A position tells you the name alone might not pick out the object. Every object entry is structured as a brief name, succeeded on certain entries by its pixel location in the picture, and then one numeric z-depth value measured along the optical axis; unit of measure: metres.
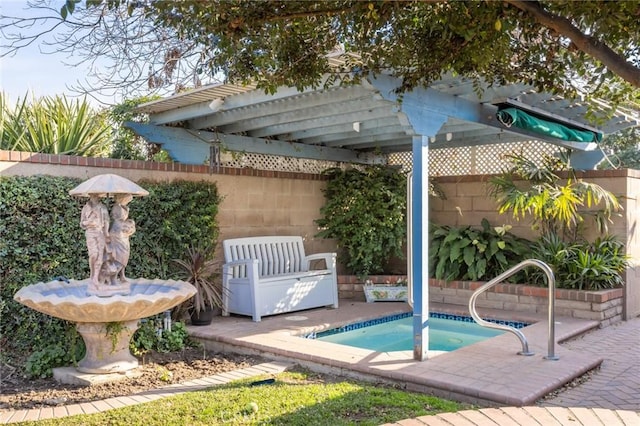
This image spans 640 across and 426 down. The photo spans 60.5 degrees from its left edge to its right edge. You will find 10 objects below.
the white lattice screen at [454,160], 9.11
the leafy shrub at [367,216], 8.84
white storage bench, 7.21
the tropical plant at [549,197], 7.64
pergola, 5.44
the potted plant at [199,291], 6.64
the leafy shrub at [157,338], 5.83
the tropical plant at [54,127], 6.43
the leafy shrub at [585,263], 7.37
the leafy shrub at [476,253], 8.16
